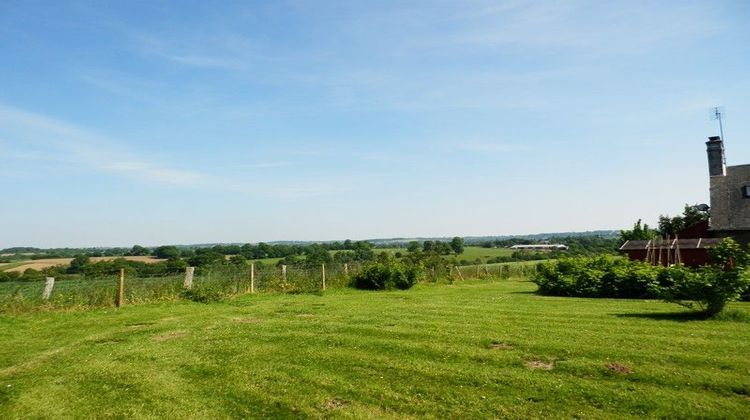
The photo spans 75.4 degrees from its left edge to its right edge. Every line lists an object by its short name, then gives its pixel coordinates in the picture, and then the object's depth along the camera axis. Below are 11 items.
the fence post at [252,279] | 21.81
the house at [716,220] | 28.58
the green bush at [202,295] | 18.75
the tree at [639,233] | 41.09
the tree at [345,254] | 33.30
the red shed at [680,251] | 28.77
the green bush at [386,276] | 25.28
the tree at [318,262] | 26.52
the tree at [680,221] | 40.00
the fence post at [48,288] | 15.90
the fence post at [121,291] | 16.91
